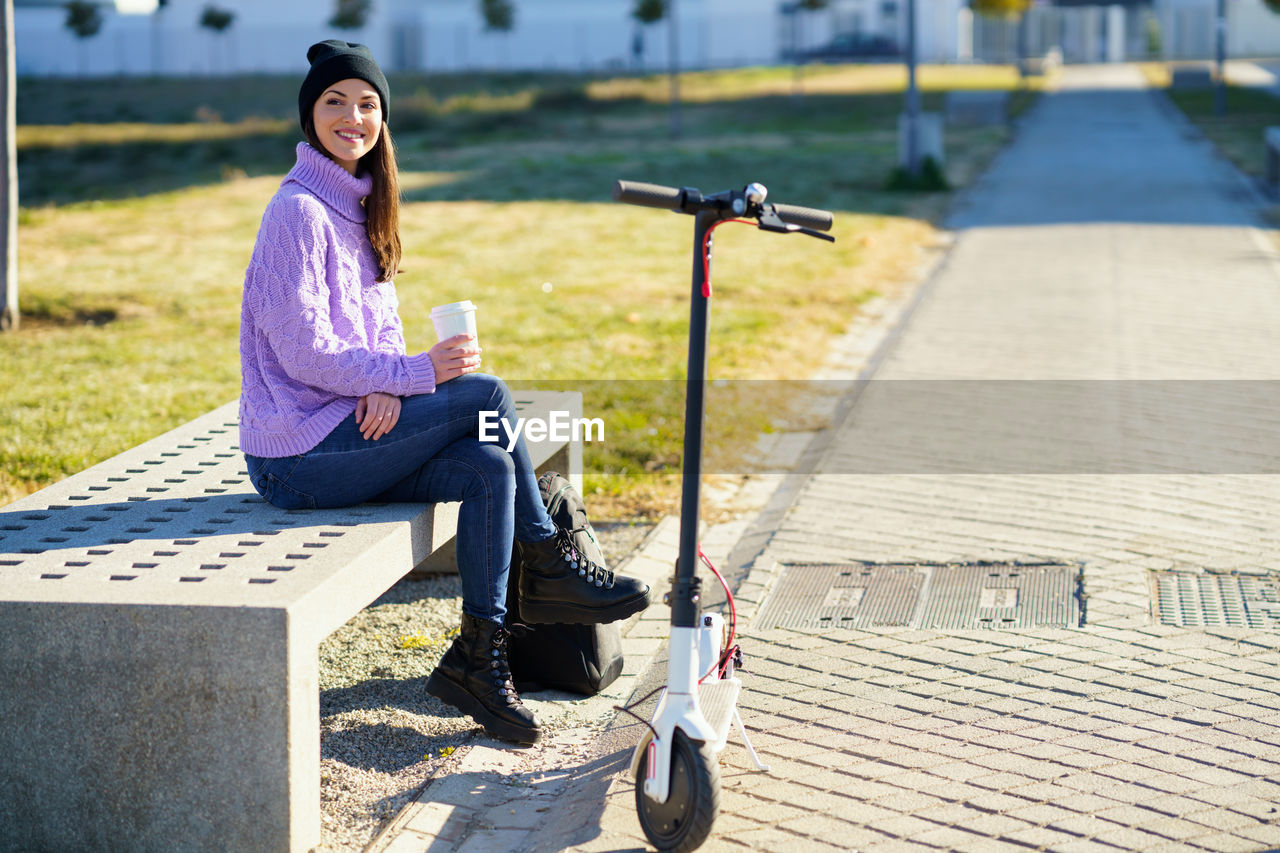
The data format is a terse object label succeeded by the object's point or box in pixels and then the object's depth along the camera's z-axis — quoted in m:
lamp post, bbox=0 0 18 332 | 8.73
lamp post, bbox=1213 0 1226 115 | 29.04
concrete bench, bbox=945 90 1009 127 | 28.67
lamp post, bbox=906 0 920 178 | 16.41
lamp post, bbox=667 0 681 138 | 28.32
